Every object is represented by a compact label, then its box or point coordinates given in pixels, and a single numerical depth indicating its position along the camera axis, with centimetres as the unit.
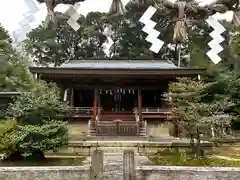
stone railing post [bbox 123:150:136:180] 557
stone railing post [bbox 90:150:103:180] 563
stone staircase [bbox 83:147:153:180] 726
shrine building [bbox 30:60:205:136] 1611
